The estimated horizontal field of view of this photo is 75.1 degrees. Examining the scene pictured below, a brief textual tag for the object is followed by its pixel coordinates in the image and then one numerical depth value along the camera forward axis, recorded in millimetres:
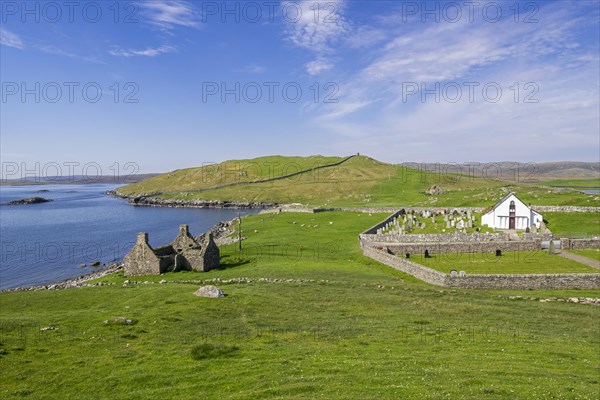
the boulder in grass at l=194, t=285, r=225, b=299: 29422
